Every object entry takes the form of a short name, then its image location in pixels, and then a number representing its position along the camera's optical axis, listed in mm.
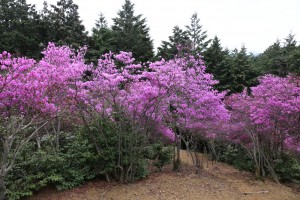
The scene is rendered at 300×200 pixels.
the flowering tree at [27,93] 4195
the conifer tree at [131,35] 22641
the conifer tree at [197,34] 28438
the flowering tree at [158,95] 6094
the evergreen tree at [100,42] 21002
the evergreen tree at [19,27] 19000
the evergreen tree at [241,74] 20781
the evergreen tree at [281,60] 19406
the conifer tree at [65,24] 19703
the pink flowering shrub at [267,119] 7215
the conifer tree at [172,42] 23170
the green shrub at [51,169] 5602
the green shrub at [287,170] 8727
